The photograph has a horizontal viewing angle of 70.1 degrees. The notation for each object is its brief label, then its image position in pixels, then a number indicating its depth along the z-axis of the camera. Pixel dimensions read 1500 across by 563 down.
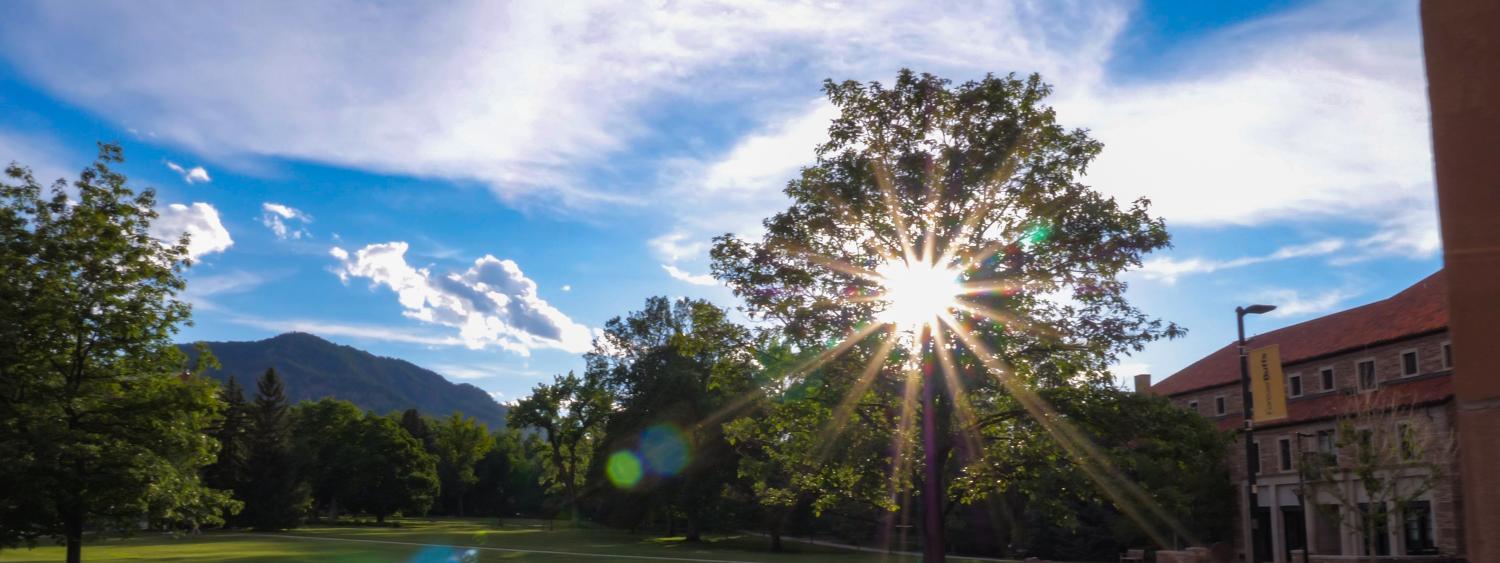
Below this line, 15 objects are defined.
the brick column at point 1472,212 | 1.97
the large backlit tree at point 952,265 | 21.50
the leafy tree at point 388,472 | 101.75
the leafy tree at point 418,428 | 124.25
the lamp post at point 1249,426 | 25.28
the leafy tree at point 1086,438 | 21.39
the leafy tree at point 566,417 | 82.00
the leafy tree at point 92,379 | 21.45
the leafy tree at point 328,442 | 103.75
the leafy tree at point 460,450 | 122.62
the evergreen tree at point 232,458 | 84.88
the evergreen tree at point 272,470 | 86.12
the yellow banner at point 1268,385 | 27.98
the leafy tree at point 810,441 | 22.83
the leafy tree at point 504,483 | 132.50
